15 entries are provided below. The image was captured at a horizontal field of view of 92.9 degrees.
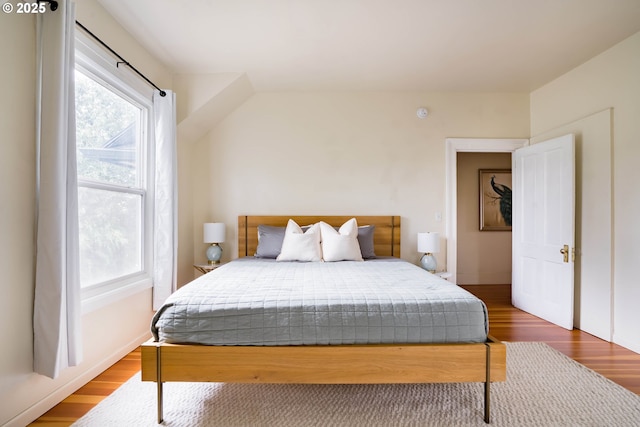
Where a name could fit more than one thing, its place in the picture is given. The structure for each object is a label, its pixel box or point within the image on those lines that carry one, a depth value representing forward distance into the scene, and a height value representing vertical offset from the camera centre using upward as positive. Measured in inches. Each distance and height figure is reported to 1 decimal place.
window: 83.3 +11.7
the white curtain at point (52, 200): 64.3 +2.8
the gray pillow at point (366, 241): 129.3 -12.1
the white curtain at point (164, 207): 112.2 +2.2
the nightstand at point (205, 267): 131.3 -23.5
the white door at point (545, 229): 117.9 -7.0
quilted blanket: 63.1 -22.1
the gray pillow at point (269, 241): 127.3 -12.1
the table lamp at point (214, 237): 133.8 -10.6
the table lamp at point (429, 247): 134.0 -15.2
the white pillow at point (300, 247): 119.1 -13.4
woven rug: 64.9 -44.4
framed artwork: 193.0 +8.7
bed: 62.2 -30.1
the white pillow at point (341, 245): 119.3 -12.7
